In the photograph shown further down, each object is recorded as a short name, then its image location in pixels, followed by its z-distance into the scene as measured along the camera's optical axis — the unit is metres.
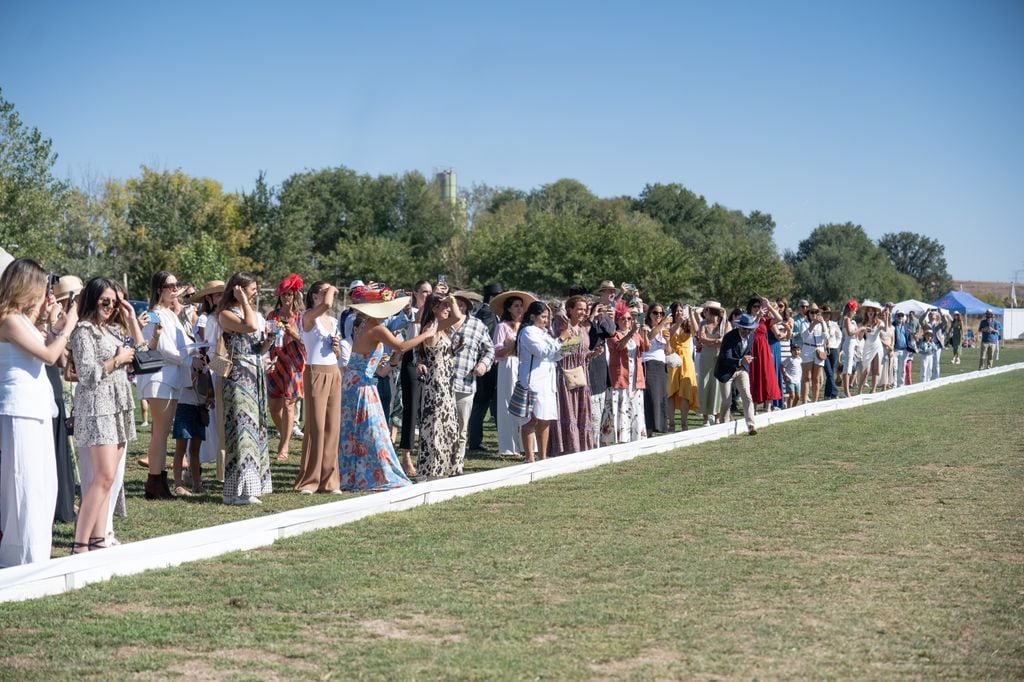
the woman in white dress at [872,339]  24.98
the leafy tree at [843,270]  113.00
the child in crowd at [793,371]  21.19
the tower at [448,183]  114.75
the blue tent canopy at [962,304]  67.75
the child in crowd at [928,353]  30.16
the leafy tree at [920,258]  179.12
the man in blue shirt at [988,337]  35.22
